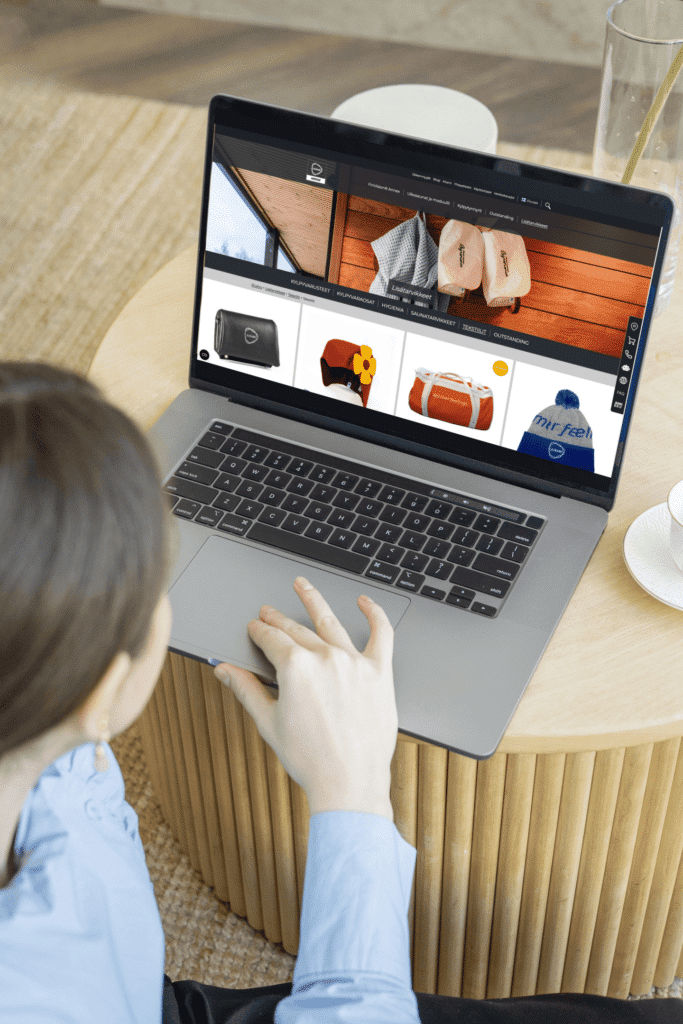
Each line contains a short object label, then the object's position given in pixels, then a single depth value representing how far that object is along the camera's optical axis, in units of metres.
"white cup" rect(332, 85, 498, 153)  1.28
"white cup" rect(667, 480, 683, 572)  0.93
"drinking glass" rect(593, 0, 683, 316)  1.15
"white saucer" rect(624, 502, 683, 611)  0.95
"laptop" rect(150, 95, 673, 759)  0.93
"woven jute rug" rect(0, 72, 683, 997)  2.36
